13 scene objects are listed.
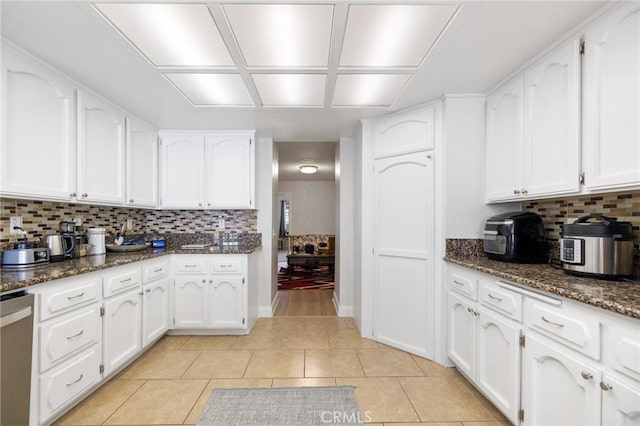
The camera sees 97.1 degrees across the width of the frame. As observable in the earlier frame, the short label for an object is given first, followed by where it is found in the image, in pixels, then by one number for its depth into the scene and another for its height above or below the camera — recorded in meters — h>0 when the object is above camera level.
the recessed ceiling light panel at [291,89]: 2.04 +0.98
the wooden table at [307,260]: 6.66 -1.12
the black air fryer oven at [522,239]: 1.97 -0.18
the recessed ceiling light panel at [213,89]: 2.06 +0.98
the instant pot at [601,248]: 1.41 -0.18
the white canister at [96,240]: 2.51 -0.25
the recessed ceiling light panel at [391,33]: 1.41 +1.00
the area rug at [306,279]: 5.25 -1.38
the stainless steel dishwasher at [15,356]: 1.31 -0.70
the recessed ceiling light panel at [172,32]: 1.40 +1.00
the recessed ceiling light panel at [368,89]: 2.06 +0.99
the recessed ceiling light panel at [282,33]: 1.42 +1.00
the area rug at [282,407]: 1.71 -1.26
